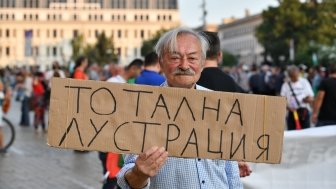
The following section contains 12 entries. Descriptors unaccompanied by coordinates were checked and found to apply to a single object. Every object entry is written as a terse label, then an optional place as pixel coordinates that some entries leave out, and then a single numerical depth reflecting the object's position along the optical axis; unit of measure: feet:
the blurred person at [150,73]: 28.60
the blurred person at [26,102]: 76.65
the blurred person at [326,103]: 37.47
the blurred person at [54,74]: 59.72
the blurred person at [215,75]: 22.38
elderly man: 13.17
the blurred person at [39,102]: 70.79
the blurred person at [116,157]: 29.12
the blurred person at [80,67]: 47.16
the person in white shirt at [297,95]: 46.69
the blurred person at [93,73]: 83.00
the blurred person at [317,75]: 74.59
